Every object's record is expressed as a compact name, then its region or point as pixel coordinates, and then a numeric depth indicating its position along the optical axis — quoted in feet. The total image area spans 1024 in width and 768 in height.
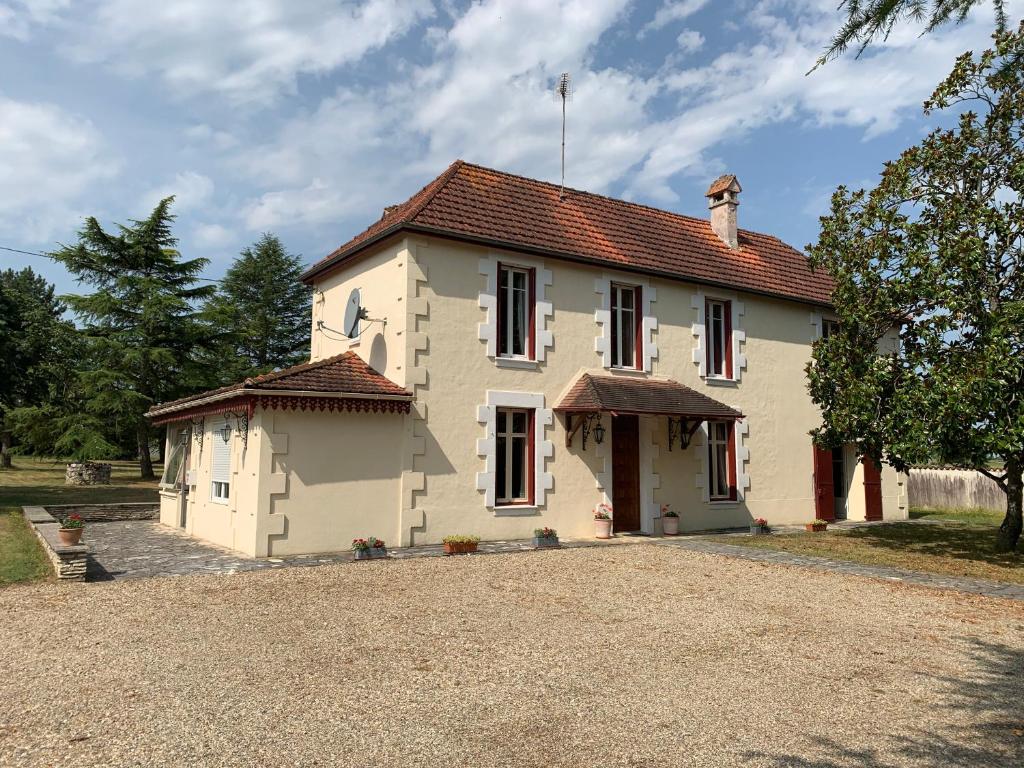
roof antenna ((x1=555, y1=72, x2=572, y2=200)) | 55.98
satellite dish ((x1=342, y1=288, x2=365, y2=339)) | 46.03
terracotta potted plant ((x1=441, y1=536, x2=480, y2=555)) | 39.52
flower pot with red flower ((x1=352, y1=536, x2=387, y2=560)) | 37.40
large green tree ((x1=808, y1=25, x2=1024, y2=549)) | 35.73
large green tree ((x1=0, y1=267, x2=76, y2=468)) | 71.61
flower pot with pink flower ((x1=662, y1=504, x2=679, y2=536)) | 50.01
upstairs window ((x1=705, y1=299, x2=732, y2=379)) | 56.80
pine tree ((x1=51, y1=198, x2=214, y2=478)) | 93.86
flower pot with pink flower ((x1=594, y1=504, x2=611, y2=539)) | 47.39
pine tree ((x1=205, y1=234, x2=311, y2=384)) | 144.77
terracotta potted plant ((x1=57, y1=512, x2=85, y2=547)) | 32.22
